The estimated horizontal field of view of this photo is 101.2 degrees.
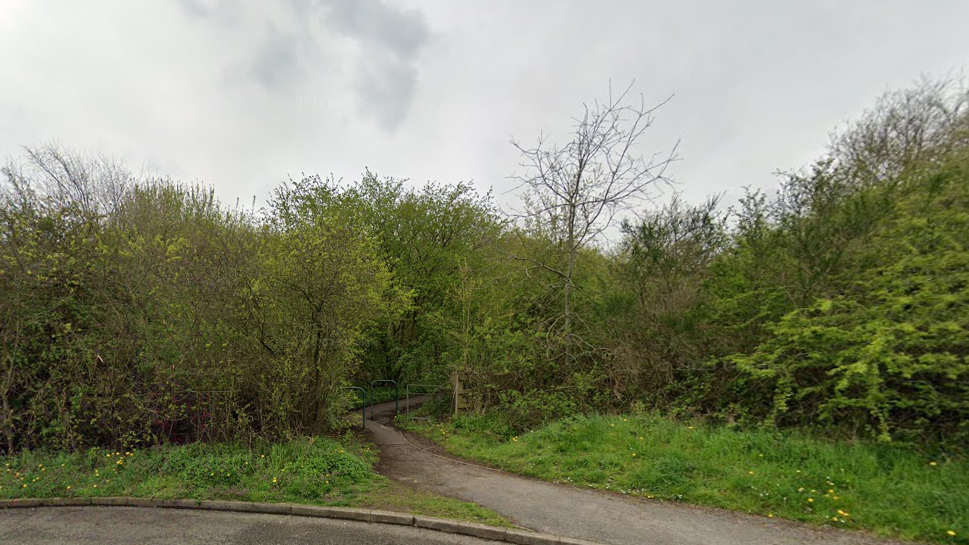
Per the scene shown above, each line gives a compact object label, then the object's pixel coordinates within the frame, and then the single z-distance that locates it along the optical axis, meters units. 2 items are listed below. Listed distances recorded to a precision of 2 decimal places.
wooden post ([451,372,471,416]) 10.78
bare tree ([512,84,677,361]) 9.98
